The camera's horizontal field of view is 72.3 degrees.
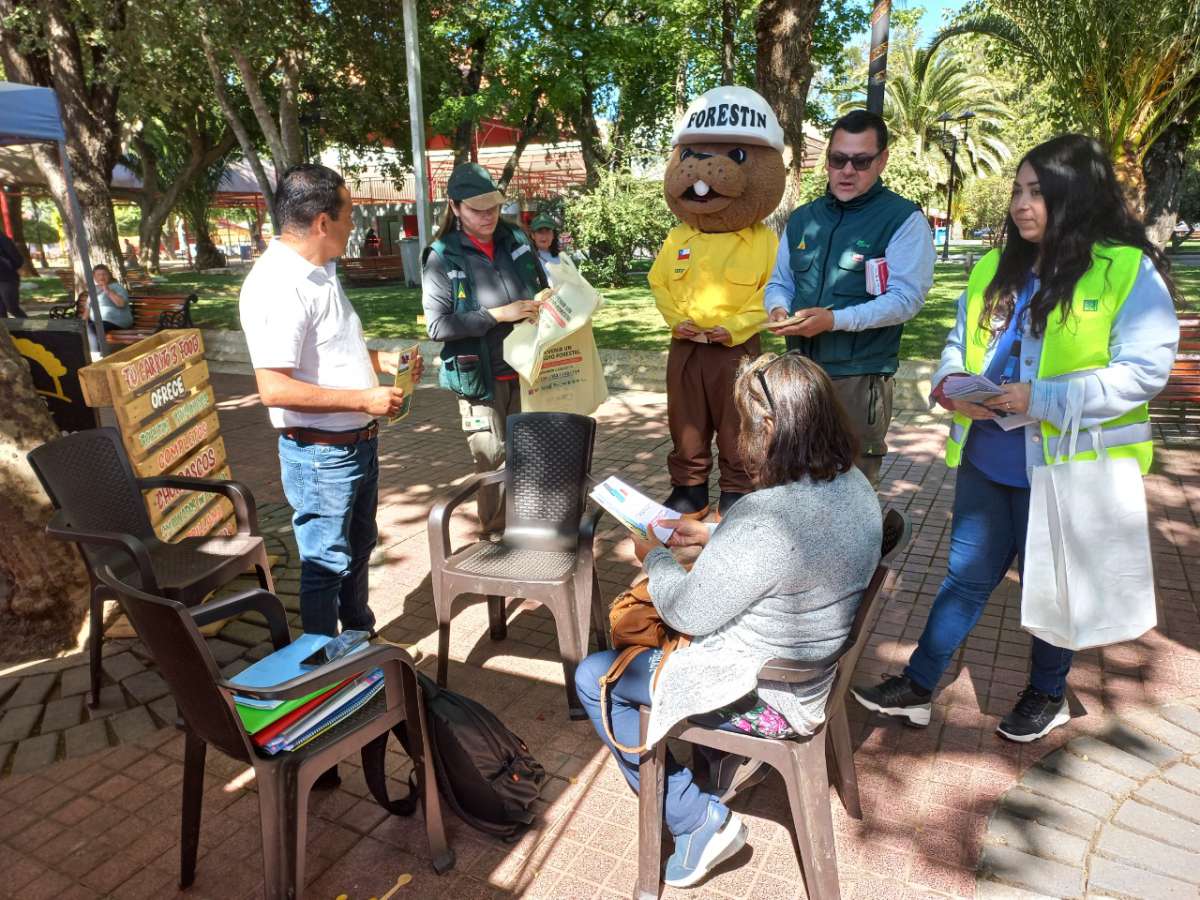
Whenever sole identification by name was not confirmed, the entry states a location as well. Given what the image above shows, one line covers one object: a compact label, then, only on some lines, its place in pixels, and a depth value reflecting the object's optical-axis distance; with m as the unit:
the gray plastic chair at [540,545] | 3.12
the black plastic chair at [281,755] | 1.95
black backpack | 2.45
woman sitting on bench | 11.29
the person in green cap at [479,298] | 4.00
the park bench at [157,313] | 11.63
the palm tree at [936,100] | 36.62
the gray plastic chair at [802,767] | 2.09
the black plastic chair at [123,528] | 3.01
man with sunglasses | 3.41
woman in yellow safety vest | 2.38
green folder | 2.08
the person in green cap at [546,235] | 9.08
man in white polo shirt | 2.80
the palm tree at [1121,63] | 7.85
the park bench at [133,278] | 14.56
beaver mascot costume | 4.08
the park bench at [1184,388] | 6.24
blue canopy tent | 6.63
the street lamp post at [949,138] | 22.39
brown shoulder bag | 2.25
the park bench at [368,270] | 22.42
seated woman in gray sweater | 1.97
